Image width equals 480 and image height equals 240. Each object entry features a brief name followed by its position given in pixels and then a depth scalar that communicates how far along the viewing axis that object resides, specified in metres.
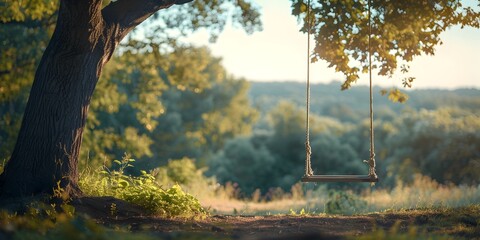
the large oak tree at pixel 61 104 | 7.23
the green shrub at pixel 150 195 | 7.38
